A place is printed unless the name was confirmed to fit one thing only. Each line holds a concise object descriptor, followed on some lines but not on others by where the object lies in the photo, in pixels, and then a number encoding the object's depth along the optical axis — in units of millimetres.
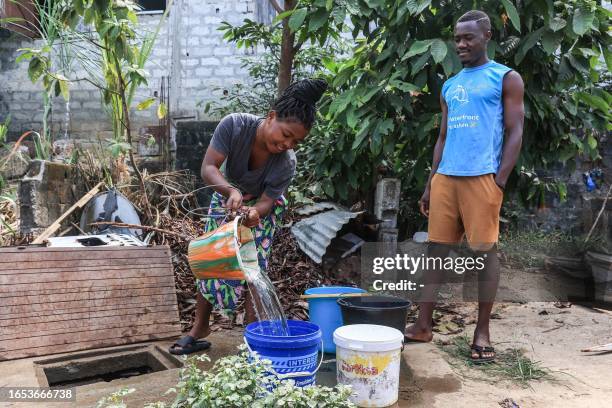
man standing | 2910
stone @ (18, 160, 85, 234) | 4098
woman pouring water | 2600
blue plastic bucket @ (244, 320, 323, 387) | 2184
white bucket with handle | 2328
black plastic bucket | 2787
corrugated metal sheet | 4445
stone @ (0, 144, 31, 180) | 5660
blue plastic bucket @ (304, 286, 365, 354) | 3057
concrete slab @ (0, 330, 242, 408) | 2264
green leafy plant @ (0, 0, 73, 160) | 3613
